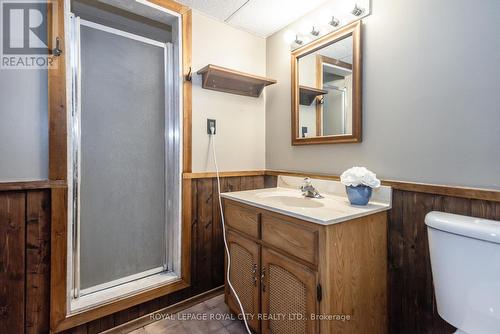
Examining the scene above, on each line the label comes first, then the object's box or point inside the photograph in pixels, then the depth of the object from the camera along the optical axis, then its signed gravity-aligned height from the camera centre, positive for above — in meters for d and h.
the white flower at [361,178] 1.17 -0.07
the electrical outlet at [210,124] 1.76 +0.30
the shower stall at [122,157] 1.49 +0.05
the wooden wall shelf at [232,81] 1.65 +0.64
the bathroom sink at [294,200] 1.35 -0.22
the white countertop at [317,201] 1.02 -0.21
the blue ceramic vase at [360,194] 1.19 -0.15
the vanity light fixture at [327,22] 1.37 +0.92
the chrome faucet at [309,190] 1.48 -0.16
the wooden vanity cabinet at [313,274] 0.97 -0.50
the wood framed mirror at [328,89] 1.40 +0.50
